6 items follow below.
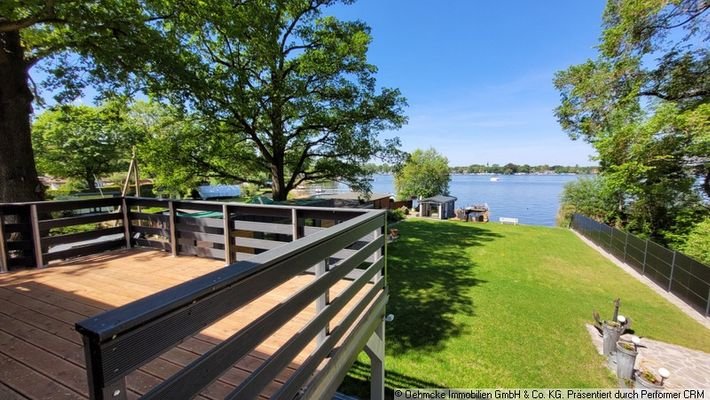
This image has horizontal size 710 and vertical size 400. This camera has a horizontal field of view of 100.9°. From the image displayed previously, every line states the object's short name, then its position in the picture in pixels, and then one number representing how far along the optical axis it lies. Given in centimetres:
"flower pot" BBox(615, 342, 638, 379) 466
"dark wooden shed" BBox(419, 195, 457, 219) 2815
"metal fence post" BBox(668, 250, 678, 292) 860
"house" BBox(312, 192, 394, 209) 2316
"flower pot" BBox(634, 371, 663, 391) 447
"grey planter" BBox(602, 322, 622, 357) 533
